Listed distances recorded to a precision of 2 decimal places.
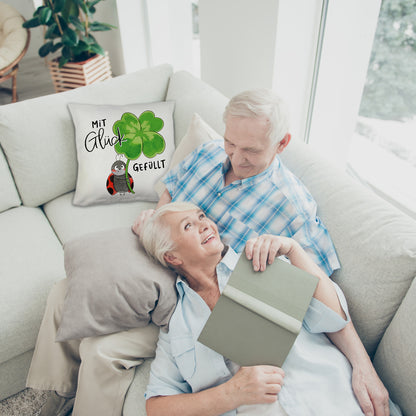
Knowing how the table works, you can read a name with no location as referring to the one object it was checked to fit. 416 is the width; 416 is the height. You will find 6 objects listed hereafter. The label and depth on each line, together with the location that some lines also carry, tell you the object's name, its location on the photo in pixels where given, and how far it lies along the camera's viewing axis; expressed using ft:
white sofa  3.04
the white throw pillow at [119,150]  5.28
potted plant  8.76
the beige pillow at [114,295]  3.34
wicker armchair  10.23
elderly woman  2.77
